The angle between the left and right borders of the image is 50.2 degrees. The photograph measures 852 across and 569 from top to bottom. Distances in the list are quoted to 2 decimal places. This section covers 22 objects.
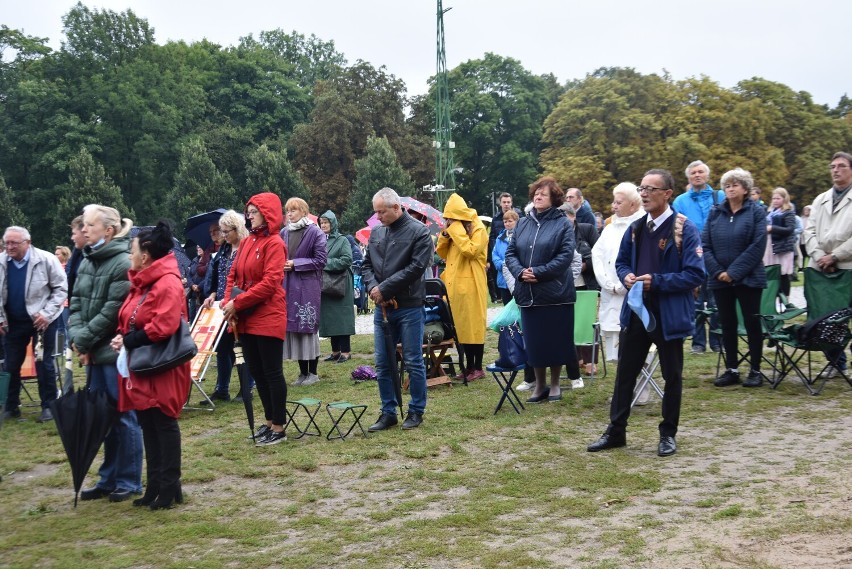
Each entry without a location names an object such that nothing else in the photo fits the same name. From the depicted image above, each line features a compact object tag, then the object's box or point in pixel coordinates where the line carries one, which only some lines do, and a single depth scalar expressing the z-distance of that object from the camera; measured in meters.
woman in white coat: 9.15
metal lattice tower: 42.31
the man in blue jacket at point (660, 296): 6.74
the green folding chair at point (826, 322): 8.82
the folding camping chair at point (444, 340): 10.63
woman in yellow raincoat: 10.51
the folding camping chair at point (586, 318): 9.84
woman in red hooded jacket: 7.63
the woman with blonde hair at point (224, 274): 10.05
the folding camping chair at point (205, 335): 10.16
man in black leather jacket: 8.00
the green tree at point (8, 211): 44.62
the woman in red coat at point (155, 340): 6.00
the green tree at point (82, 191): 47.03
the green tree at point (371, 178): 49.03
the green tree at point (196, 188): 50.41
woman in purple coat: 10.64
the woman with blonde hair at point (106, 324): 6.31
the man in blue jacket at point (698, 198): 10.95
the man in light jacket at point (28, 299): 9.32
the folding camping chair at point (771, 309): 9.41
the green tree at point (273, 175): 51.31
